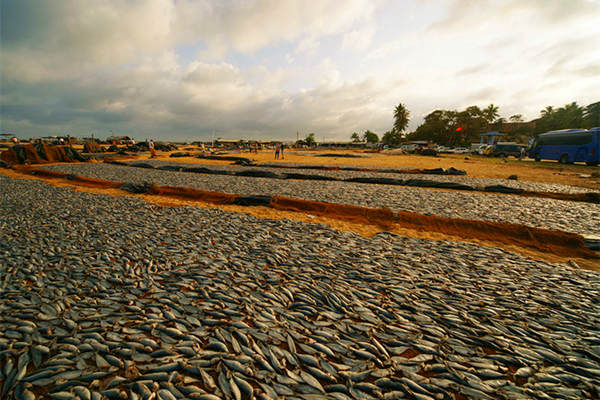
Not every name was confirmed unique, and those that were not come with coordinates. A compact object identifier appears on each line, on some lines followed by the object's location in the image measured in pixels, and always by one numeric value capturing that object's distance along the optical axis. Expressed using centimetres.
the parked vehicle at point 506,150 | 3951
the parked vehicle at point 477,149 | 4710
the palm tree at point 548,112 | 6438
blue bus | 2362
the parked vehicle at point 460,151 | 5256
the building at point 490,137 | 5894
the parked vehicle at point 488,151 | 4203
